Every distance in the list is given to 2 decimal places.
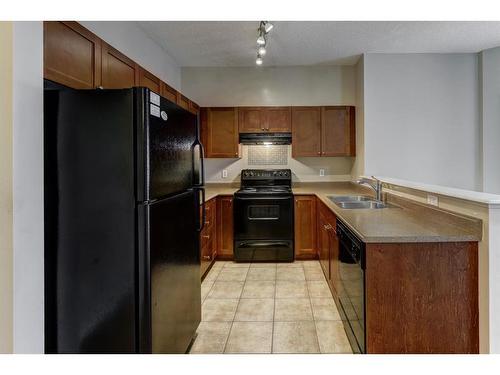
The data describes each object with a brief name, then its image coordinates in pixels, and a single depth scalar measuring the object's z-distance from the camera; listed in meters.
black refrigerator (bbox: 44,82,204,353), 1.44
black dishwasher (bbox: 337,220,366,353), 1.67
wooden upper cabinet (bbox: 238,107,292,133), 4.32
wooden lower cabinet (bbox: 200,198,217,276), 3.37
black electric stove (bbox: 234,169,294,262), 3.96
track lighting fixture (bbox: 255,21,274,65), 2.98
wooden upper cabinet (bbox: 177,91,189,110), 3.67
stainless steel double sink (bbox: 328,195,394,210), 3.00
